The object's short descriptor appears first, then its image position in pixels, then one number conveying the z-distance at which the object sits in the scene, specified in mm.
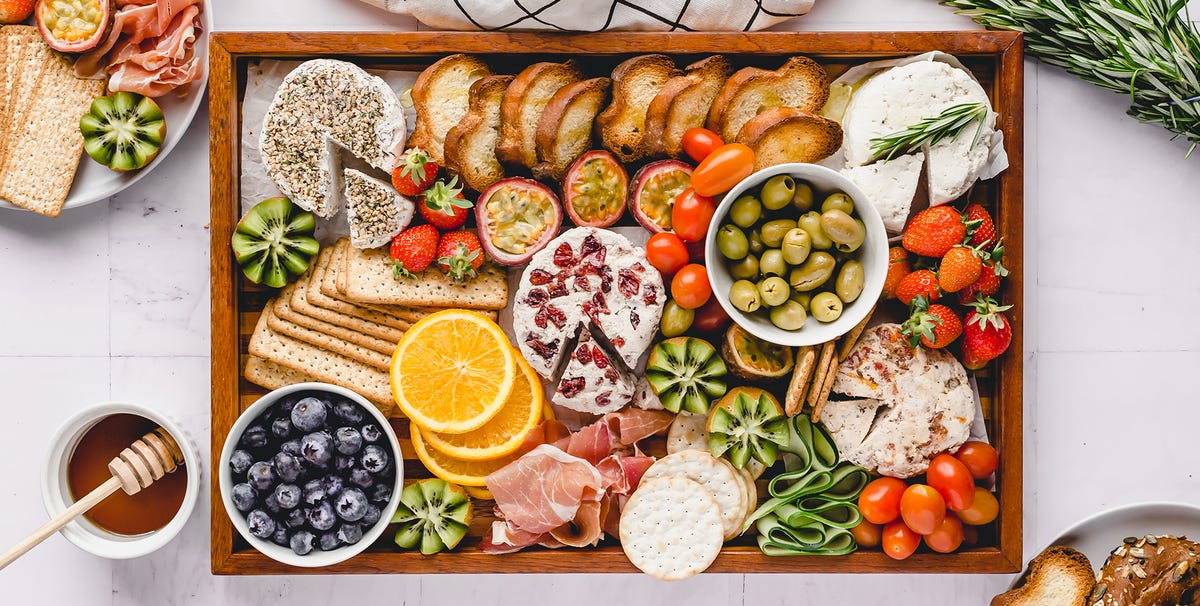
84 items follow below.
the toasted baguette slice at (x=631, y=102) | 955
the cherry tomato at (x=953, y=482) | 955
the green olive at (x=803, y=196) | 934
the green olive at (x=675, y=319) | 954
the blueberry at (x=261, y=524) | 935
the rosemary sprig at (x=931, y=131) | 938
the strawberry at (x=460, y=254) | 950
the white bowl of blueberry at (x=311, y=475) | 933
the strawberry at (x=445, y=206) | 944
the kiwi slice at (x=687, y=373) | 952
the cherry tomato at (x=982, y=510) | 966
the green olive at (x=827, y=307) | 926
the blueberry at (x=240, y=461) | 936
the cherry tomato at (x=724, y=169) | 918
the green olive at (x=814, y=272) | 924
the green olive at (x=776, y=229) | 928
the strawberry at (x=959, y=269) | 934
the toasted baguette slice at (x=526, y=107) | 948
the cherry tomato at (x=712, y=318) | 961
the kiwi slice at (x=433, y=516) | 962
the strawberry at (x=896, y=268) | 958
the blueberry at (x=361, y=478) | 936
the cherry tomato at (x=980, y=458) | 968
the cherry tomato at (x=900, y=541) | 958
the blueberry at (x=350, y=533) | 937
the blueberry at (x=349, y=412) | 942
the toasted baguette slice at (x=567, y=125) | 943
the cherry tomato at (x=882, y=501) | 963
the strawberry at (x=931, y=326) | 937
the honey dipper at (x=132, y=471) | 940
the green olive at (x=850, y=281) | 924
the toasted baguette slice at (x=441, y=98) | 956
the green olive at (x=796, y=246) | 920
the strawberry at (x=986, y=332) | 944
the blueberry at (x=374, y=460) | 938
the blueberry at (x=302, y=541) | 937
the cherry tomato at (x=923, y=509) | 948
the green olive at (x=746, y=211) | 930
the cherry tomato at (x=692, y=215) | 936
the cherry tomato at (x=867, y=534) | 975
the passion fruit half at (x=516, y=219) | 957
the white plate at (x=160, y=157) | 985
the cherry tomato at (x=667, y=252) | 943
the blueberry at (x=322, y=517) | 930
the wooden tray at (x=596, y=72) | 955
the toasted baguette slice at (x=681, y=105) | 948
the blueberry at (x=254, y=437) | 941
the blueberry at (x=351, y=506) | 931
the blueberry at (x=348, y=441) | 935
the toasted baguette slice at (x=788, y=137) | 940
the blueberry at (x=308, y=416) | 935
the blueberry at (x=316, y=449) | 928
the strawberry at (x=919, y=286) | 946
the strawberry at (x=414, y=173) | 939
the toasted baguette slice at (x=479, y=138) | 951
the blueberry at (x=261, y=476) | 932
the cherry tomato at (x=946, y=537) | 960
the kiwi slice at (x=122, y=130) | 970
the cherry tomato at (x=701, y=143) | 943
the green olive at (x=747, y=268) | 938
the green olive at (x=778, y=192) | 923
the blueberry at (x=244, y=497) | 934
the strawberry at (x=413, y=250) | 953
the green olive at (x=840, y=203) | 923
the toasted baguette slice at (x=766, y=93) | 952
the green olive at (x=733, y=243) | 931
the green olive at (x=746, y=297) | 926
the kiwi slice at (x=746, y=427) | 958
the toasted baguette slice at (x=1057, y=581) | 974
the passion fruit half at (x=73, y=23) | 968
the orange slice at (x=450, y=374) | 939
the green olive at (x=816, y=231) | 927
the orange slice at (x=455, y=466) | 967
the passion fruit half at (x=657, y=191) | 955
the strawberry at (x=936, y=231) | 943
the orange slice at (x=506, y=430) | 955
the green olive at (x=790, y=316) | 927
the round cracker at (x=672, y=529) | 958
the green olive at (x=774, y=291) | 922
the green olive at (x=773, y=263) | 929
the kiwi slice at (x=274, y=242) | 957
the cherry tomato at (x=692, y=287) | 938
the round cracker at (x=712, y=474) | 967
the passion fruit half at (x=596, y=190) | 957
